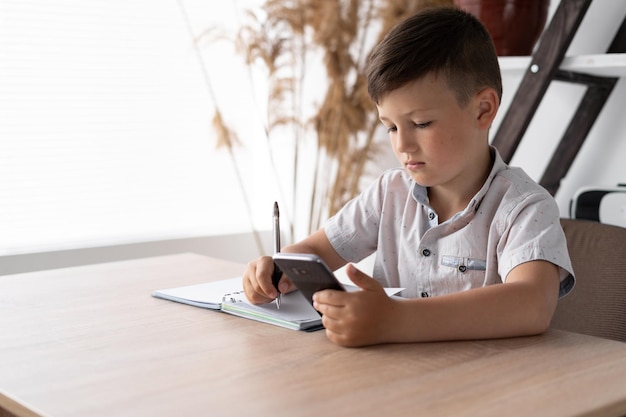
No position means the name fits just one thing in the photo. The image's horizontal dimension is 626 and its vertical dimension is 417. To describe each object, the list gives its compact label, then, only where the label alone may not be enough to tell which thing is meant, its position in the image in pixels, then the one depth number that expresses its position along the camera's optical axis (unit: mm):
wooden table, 862
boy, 1109
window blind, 2961
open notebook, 1231
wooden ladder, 2027
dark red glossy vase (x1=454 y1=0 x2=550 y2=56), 2141
